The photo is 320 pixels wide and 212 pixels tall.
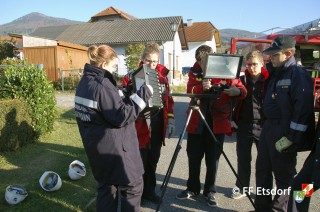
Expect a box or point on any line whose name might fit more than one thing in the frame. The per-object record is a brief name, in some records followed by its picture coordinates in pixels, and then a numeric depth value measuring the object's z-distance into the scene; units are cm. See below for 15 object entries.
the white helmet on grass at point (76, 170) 406
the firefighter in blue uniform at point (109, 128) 226
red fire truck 798
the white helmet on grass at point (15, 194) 330
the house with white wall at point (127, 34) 2427
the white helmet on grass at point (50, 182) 368
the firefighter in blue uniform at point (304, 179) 254
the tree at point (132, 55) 1708
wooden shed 1706
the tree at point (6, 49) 2136
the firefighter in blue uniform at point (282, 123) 262
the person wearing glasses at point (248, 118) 364
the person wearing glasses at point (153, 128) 334
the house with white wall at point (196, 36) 3897
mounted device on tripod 285
